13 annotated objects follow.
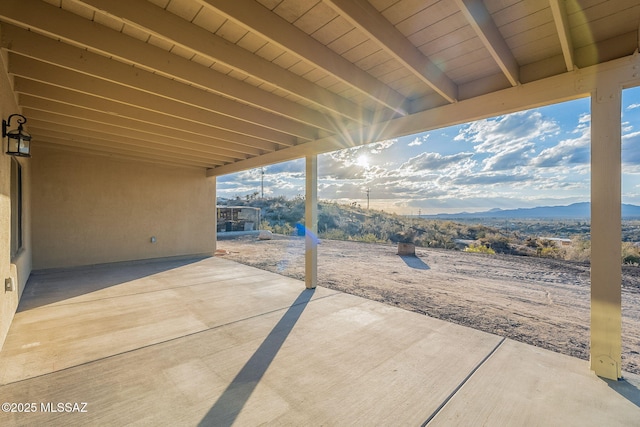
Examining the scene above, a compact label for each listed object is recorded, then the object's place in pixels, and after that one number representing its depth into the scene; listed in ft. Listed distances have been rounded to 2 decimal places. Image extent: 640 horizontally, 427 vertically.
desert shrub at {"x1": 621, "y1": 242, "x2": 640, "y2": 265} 23.08
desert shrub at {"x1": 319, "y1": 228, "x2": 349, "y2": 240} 48.49
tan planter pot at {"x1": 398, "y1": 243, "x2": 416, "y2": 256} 27.94
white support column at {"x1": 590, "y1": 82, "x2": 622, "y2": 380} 6.86
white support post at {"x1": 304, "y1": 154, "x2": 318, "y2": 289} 14.98
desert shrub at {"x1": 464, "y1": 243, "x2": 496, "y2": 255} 31.87
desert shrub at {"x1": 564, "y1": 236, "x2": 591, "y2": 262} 27.51
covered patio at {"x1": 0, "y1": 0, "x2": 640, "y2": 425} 5.88
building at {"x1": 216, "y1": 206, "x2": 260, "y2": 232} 49.62
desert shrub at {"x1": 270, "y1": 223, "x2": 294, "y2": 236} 55.01
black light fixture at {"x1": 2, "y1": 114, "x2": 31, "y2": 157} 8.66
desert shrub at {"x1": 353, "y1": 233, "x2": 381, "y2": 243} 43.53
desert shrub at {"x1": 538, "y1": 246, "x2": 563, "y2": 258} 30.46
